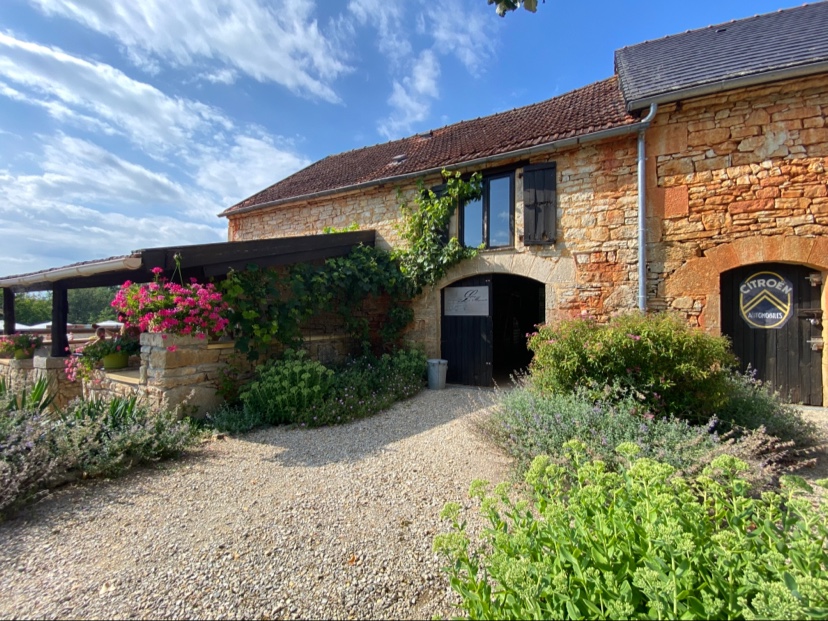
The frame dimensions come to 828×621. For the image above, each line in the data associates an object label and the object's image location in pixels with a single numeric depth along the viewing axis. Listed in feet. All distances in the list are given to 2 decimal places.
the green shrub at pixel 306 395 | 15.56
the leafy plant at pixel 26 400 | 13.91
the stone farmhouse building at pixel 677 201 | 16.72
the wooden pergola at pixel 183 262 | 14.90
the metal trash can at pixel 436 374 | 22.15
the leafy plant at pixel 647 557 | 4.05
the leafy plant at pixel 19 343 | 23.32
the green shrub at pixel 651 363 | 12.80
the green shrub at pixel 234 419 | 14.82
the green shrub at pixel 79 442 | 9.55
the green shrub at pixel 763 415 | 11.96
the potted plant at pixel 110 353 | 18.70
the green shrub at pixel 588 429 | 9.30
